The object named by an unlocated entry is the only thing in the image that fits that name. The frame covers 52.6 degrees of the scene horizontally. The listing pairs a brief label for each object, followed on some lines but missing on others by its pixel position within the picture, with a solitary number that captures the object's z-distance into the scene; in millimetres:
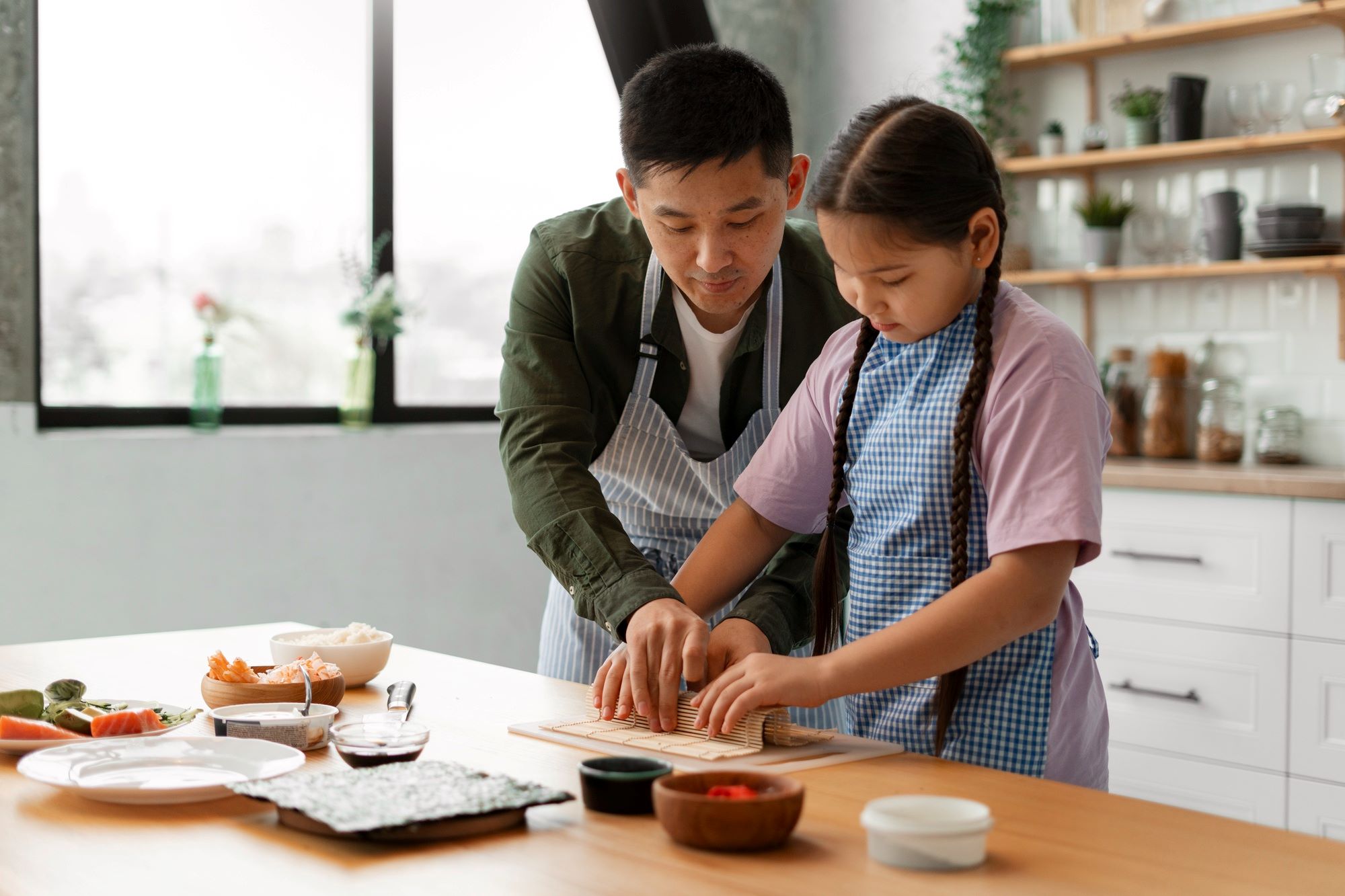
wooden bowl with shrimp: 1402
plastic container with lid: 892
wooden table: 879
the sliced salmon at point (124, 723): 1266
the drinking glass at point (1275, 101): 3461
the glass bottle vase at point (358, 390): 3621
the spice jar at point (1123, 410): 3729
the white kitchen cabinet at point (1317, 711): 2895
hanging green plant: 4023
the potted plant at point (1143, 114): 3713
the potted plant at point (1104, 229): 3783
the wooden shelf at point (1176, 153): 3383
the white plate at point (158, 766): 1065
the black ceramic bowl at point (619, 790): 1026
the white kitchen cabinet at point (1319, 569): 2900
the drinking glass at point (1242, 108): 3570
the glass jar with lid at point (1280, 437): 3443
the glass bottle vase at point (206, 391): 3320
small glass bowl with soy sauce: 1133
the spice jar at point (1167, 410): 3625
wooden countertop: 2912
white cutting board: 1188
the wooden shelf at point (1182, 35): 3373
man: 1508
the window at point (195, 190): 3207
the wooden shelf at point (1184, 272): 3369
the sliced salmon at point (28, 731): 1250
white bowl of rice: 1571
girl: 1246
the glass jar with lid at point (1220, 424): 3504
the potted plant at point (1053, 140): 3934
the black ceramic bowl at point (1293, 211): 3393
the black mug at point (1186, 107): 3625
